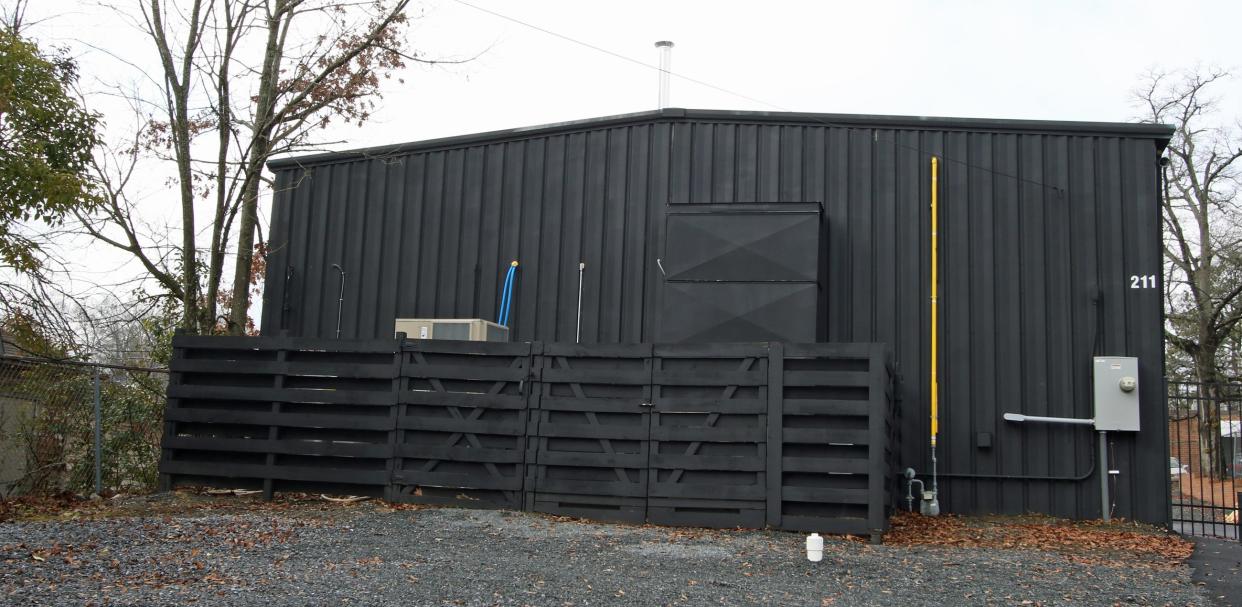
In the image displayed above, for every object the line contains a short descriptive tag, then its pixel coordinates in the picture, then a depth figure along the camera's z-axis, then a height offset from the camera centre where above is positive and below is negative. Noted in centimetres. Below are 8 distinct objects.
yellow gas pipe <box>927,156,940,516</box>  1111 +116
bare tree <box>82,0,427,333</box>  1311 +336
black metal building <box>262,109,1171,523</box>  1108 +177
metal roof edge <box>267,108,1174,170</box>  1145 +337
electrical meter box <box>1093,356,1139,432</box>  1069 +15
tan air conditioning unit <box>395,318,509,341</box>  1127 +63
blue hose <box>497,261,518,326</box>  1262 +116
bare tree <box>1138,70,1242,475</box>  2489 +380
